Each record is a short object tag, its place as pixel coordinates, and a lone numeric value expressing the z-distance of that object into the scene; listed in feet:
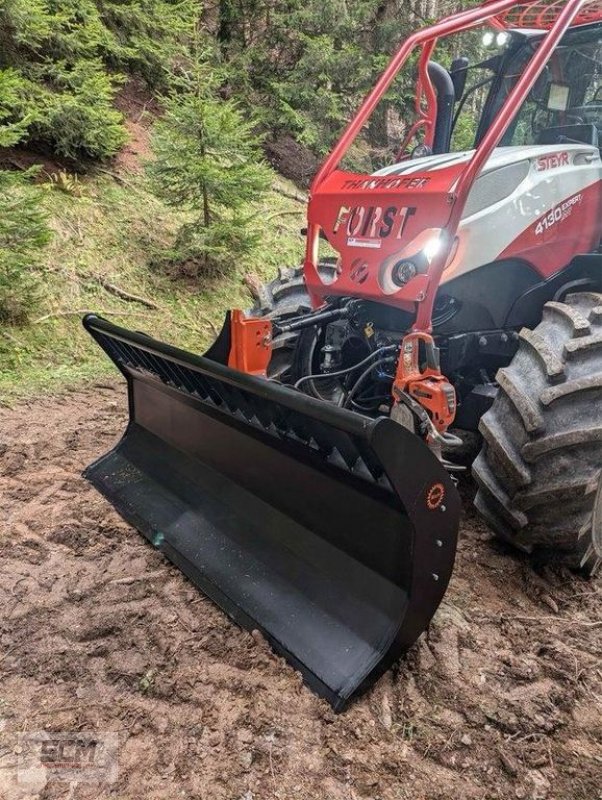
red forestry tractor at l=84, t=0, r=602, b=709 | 6.67
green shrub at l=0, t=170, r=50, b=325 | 14.90
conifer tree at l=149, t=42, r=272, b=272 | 19.13
